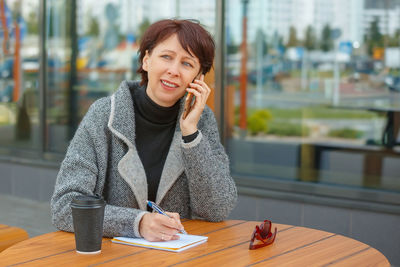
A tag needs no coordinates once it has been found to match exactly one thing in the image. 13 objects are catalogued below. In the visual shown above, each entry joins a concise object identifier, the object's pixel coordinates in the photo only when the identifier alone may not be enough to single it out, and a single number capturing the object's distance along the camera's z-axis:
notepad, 1.95
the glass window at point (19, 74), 6.66
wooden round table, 1.83
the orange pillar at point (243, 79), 6.43
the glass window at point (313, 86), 5.92
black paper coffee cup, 1.79
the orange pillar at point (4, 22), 6.98
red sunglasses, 2.02
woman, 2.29
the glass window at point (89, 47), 6.53
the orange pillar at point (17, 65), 6.89
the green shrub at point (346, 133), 6.87
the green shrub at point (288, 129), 6.97
